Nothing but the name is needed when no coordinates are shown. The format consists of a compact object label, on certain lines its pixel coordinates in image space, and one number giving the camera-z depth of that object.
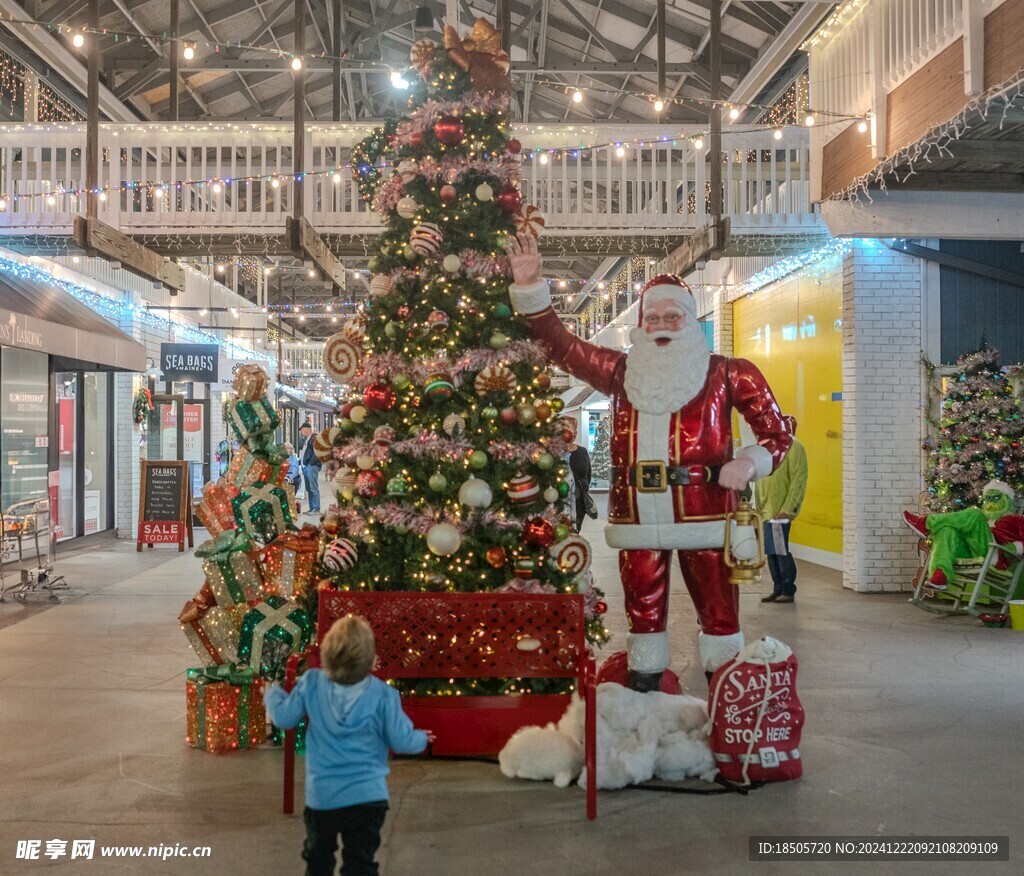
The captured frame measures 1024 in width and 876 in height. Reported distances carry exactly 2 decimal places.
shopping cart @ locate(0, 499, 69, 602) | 9.43
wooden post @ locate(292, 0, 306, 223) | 8.79
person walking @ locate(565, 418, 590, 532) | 12.35
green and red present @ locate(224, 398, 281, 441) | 5.09
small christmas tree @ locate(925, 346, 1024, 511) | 8.78
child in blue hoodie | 2.85
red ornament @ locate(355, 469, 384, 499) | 4.90
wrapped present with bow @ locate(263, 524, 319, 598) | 5.07
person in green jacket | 9.08
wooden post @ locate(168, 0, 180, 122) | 10.52
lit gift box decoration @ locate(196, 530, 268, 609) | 4.98
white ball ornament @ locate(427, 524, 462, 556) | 4.74
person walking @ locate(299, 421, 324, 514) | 17.31
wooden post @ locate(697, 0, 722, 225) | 9.02
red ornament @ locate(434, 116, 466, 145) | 5.09
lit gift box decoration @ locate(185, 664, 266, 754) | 4.79
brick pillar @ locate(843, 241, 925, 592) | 9.75
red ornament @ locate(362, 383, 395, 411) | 4.99
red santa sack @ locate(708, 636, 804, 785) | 4.22
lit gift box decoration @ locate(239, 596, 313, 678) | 4.86
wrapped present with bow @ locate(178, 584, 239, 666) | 4.90
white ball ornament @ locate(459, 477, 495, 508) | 4.79
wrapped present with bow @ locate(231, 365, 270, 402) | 5.11
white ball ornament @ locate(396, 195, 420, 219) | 5.16
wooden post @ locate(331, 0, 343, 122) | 10.32
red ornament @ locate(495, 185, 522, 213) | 5.22
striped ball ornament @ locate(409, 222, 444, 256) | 5.03
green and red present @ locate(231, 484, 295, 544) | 5.08
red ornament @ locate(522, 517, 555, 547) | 4.83
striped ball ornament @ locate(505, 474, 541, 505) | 4.84
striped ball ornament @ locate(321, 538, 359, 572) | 4.86
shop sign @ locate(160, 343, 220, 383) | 14.73
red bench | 4.39
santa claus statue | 4.75
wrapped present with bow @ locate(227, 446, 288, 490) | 5.15
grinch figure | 8.26
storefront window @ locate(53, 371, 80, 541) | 13.95
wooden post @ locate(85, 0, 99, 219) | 8.73
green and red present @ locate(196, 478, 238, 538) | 5.17
